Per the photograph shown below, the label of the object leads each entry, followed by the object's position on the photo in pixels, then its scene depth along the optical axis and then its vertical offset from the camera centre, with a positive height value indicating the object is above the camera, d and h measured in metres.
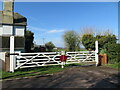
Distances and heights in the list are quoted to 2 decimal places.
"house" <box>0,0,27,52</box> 17.05 +2.97
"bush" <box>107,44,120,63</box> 10.25 -0.64
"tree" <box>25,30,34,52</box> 23.37 +1.72
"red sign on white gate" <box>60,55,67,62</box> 8.70 -0.92
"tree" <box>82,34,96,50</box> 17.12 +0.79
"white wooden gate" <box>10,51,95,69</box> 7.71 -0.97
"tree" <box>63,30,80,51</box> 27.67 +1.56
